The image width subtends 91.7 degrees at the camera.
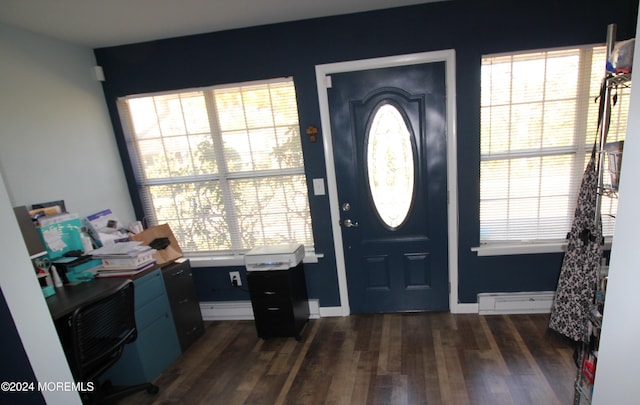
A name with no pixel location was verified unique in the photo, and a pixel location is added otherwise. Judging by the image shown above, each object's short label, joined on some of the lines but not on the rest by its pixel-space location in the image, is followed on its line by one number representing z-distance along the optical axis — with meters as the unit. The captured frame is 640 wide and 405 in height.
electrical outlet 2.92
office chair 1.63
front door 2.45
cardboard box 2.53
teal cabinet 2.15
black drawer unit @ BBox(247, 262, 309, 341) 2.47
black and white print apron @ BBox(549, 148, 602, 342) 1.88
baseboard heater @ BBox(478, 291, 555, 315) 2.57
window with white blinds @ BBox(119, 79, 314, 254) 2.63
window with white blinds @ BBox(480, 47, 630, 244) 2.24
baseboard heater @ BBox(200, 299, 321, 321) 2.99
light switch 2.64
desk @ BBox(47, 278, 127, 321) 1.71
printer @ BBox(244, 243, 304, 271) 2.48
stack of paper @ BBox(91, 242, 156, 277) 2.21
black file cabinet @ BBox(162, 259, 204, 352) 2.48
